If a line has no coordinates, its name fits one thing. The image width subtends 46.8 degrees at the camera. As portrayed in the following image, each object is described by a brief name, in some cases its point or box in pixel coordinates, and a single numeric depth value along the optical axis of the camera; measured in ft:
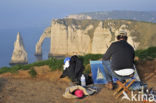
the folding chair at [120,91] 19.25
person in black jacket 18.05
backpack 23.86
